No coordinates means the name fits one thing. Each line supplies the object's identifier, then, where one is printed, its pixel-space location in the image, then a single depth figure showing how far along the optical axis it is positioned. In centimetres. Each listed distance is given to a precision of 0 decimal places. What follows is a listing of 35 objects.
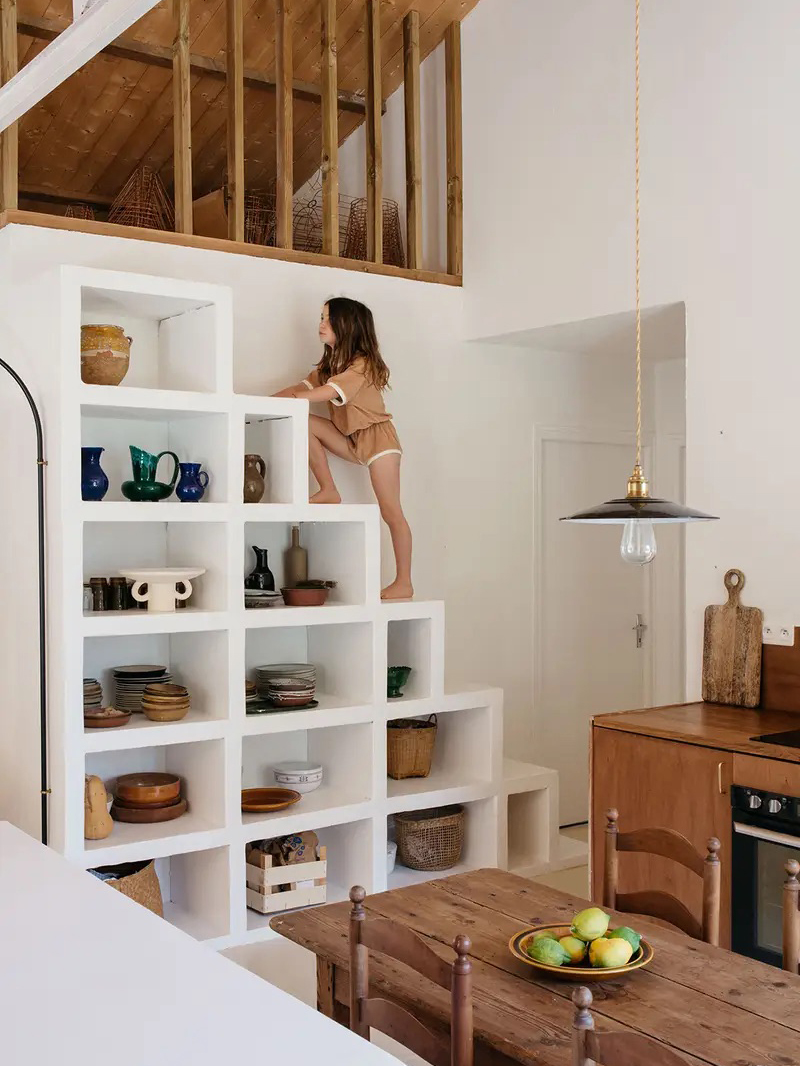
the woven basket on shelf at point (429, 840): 493
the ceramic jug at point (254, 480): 454
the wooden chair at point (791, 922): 244
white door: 600
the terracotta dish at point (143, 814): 429
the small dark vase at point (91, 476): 419
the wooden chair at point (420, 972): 193
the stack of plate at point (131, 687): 437
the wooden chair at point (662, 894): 262
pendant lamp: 276
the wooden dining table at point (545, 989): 195
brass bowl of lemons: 219
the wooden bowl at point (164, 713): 422
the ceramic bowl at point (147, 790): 431
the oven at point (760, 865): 342
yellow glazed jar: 413
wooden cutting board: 424
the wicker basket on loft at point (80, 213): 505
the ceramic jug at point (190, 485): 431
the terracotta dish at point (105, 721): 413
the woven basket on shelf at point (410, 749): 497
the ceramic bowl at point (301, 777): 475
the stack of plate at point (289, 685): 455
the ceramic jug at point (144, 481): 427
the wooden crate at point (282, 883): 443
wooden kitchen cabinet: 364
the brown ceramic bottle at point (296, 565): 493
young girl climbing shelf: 480
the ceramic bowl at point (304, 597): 461
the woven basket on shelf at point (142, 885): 408
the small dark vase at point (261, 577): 473
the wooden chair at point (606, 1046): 160
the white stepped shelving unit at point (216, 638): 399
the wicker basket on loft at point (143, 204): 491
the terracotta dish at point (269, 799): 450
